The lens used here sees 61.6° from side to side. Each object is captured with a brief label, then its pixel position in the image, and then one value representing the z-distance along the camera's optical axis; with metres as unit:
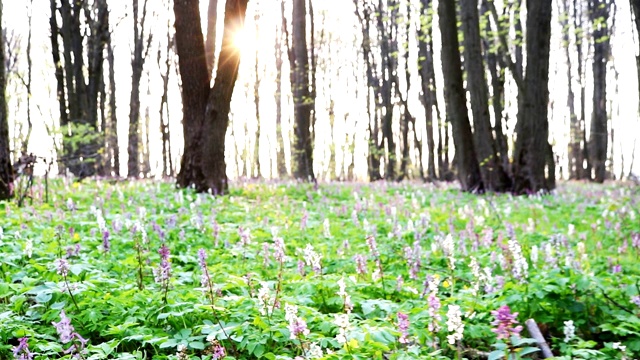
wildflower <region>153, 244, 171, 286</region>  3.37
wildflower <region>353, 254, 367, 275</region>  4.68
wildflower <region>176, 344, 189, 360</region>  2.52
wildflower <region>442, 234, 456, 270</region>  4.00
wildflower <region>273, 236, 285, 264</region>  3.77
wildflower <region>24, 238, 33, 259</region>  4.54
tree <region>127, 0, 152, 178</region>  27.91
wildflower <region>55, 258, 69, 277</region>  3.12
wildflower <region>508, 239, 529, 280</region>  3.94
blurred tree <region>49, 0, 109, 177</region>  20.06
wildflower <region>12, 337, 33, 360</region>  2.50
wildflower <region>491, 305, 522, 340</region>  2.43
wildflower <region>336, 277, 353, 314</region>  2.99
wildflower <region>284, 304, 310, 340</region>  2.65
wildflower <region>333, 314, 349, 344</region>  2.56
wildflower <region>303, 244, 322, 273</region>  4.21
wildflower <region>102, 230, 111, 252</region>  4.93
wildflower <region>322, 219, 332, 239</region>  6.61
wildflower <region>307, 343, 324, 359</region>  2.66
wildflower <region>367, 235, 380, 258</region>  4.20
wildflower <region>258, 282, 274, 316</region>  3.13
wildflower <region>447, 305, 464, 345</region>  2.71
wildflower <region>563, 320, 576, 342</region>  3.18
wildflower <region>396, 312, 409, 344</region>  2.79
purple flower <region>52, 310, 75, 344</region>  2.59
